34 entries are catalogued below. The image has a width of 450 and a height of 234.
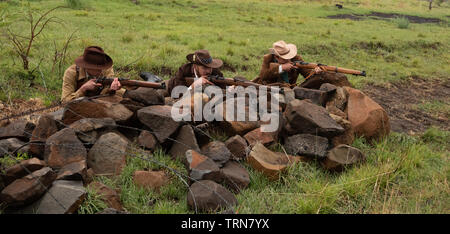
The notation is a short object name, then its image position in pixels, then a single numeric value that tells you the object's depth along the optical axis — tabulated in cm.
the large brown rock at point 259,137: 458
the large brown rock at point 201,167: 375
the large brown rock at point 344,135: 482
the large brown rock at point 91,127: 400
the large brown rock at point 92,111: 427
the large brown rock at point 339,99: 550
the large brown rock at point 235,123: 463
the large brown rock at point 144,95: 473
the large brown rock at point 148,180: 375
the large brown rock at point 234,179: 394
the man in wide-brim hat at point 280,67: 643
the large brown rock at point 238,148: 441
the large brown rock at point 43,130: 384
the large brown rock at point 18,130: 407
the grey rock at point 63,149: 362
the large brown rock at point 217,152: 414
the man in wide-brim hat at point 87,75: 495
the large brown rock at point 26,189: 307
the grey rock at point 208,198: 344
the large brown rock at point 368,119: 512
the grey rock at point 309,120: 462
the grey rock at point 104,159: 387
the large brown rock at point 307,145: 446
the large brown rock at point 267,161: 417
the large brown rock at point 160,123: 426
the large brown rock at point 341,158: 434
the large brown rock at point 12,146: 379
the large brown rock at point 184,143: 420
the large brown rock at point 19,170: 322
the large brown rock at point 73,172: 336
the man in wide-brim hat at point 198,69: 549
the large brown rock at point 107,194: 333
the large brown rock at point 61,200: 306
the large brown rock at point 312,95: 551
